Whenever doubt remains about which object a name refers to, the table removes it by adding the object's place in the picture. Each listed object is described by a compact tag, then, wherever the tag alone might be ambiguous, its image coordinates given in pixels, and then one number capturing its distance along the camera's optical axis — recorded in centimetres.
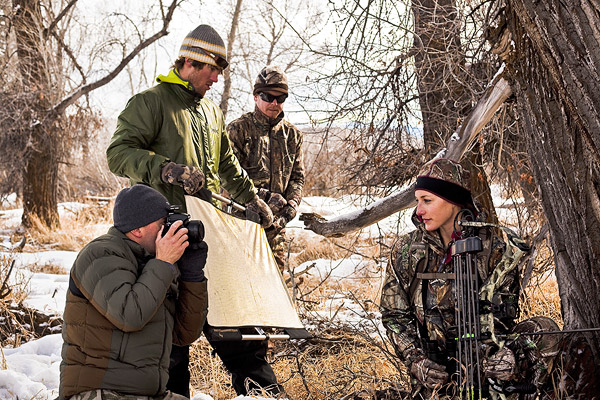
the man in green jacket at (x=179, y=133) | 377
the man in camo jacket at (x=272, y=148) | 546
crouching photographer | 272
